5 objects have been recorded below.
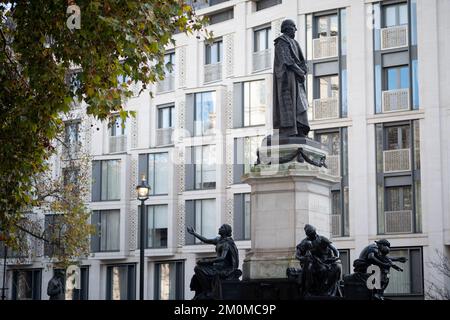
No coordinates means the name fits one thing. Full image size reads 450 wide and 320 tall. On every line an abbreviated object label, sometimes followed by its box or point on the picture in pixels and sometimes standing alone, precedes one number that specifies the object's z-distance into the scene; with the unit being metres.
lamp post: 31.88
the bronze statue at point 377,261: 21.53
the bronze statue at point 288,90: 22.30
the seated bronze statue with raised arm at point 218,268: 21.67
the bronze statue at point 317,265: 19.45
